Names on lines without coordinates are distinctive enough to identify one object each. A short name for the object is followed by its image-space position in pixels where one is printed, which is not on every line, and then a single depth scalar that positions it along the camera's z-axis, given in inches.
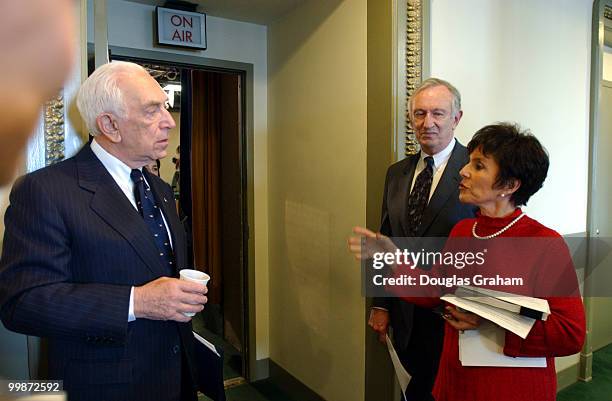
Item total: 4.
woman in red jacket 40.8
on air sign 94.0
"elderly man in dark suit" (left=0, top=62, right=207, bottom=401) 38.1
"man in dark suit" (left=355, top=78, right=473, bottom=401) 59.6
